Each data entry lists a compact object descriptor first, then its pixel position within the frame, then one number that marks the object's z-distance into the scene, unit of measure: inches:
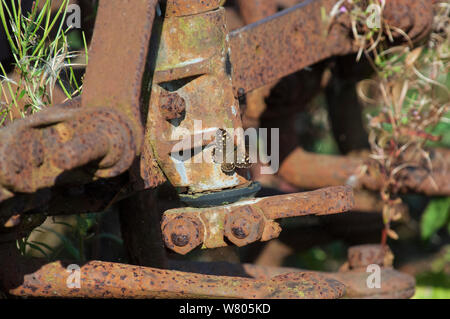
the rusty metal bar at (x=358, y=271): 52.9
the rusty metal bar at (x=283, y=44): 51.8
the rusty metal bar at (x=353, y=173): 61.9
